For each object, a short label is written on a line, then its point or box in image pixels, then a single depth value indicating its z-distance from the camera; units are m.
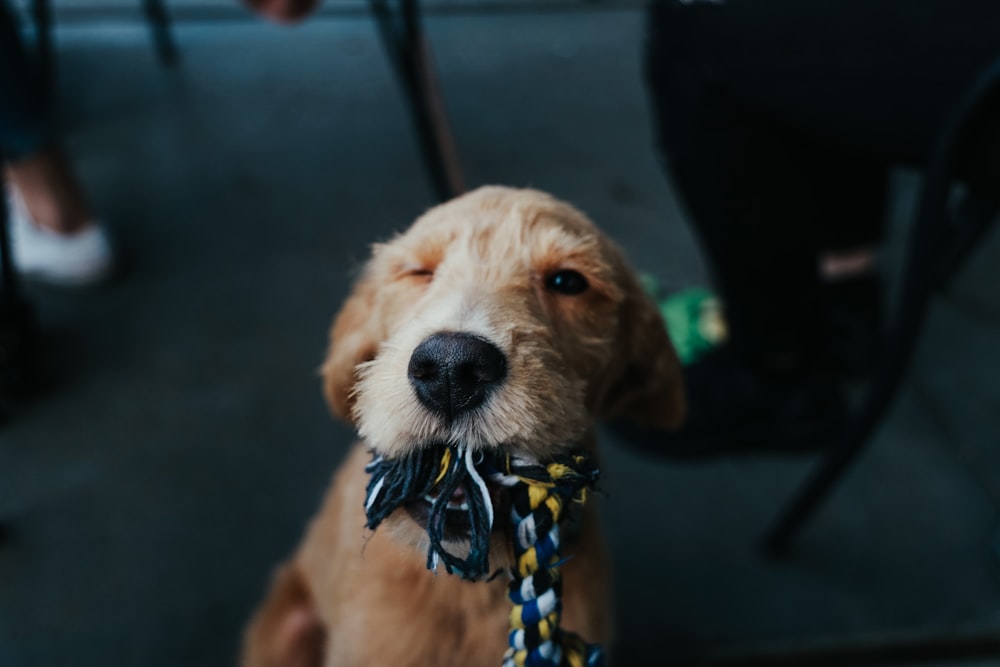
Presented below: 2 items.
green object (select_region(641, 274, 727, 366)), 0.84
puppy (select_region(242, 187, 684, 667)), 0.35
